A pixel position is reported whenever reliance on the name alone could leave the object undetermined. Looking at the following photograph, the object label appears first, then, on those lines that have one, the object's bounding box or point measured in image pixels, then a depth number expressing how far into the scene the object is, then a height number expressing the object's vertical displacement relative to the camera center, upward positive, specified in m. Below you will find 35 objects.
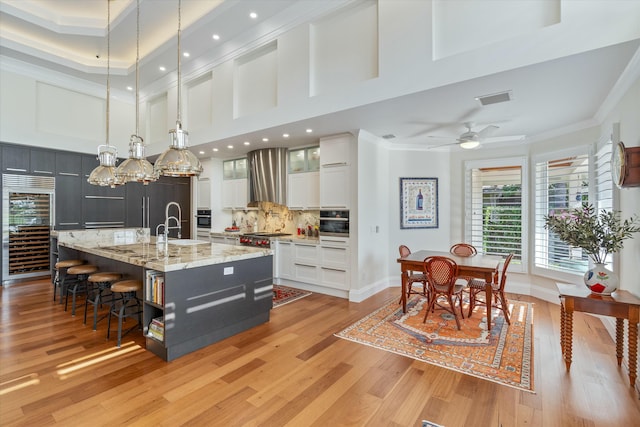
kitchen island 2.85 -0.81
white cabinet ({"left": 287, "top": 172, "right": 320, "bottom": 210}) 5.70 +0.41
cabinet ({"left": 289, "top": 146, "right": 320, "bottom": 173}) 5.72 +1.03
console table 2.42 -0.82
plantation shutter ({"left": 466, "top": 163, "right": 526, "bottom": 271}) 5.28 +0.04
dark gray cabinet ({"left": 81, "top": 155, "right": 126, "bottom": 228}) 6.77 +0.18
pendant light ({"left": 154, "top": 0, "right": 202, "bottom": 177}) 3.19 +0.56
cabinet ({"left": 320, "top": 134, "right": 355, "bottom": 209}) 5.00 +0.70
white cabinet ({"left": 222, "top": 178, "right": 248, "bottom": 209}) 7.01 +0.44
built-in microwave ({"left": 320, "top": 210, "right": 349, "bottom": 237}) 5.00 -0.19
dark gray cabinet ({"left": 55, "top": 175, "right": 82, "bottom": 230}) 6.38 +0.19
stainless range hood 6.10 +0.77
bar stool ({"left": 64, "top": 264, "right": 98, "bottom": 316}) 4.06 -1.01
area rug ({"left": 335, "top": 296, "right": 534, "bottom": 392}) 2.72 -1.42
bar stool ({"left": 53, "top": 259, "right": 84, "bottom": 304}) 4.42 -0.96
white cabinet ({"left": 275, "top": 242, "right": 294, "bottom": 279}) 5.69 -0.93
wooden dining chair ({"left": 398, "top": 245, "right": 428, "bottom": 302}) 4.32 -0.98
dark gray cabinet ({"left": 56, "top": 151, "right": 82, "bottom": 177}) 6.44 +1.04
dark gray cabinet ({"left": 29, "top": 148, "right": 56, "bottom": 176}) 6.10 +1.02
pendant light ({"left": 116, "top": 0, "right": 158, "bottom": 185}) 3.85 +0.58
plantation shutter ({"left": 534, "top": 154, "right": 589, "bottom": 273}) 4.37 +0.21
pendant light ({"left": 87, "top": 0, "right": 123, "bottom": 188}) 4.05 +0.55
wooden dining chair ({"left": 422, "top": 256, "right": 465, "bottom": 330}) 3.57 -0.78
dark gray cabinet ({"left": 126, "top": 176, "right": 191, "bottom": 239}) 7.50 +0.26
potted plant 2.61 -0.23
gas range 5.96 -0.56
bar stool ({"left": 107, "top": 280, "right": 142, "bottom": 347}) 3.12 -1.07
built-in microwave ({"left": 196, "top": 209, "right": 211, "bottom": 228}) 7.43 -0.17
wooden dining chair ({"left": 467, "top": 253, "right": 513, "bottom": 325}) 3.79 -1.02
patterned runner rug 4.75 -1.43
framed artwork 5.89 +0.20
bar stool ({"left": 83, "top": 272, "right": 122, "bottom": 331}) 3.51 -0.83
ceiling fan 4.16 +1.08
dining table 3.58 -0.68
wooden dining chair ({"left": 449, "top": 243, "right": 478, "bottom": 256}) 4.90 -0.63
